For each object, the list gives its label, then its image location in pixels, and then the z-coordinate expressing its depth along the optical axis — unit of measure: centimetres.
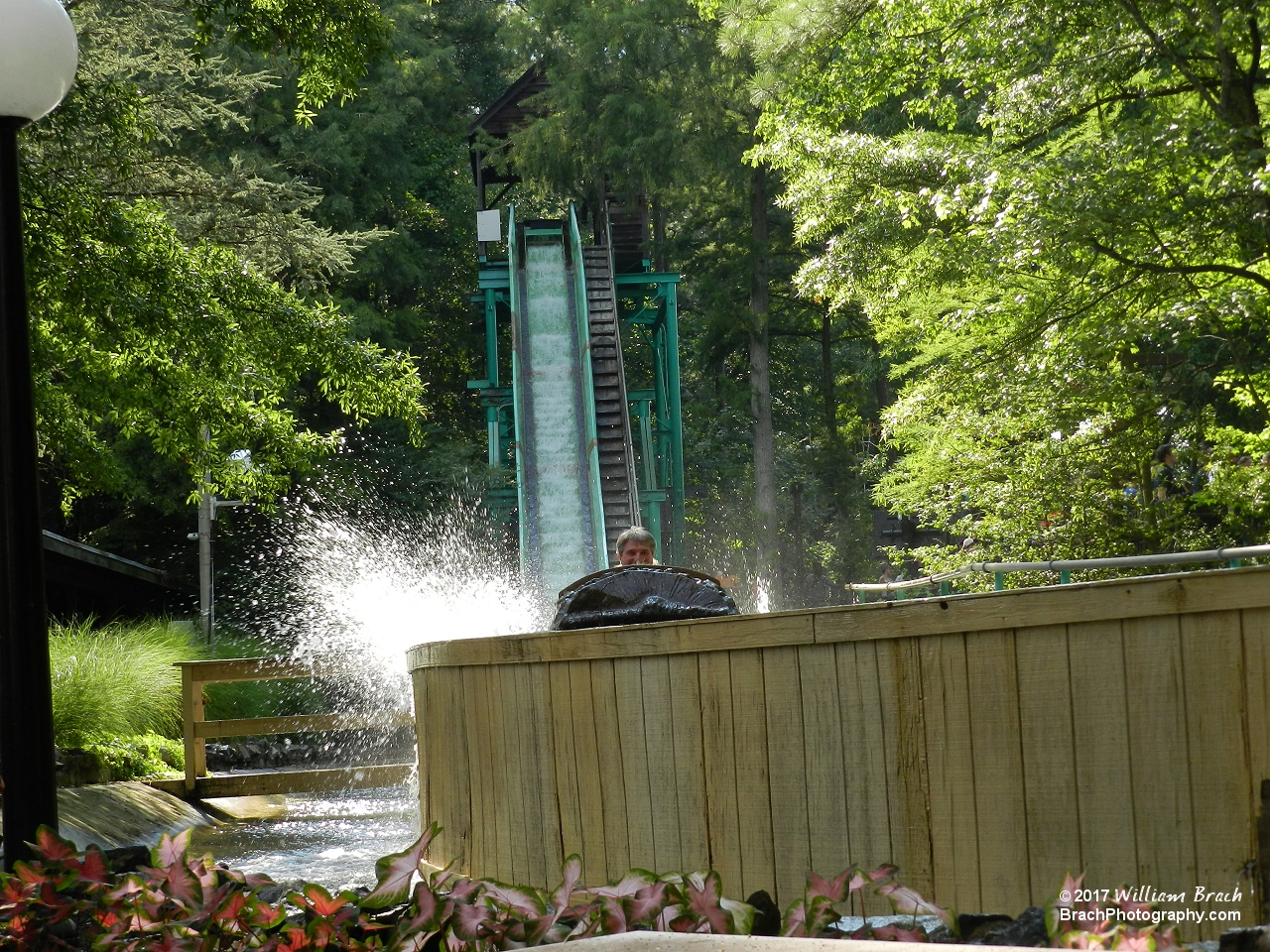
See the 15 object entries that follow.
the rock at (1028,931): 601
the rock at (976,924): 660
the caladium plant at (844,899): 536
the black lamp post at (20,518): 779
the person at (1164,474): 2336
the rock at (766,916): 743
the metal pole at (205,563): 3503
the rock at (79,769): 1837
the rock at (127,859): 935
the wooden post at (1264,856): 609
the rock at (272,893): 777
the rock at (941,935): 615
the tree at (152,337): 1859
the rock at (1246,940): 514
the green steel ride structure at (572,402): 3800
